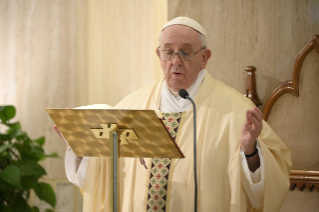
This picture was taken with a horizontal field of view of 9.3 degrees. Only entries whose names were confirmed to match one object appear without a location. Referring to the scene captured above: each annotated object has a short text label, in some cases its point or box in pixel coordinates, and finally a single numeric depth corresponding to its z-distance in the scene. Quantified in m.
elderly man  5.76
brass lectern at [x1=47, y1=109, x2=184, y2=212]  5.52
